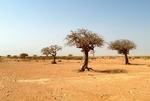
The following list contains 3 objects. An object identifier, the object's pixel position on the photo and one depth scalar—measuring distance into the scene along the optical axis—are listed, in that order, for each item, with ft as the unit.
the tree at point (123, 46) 147.13
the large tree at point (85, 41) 89.81
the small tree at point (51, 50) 181.68
